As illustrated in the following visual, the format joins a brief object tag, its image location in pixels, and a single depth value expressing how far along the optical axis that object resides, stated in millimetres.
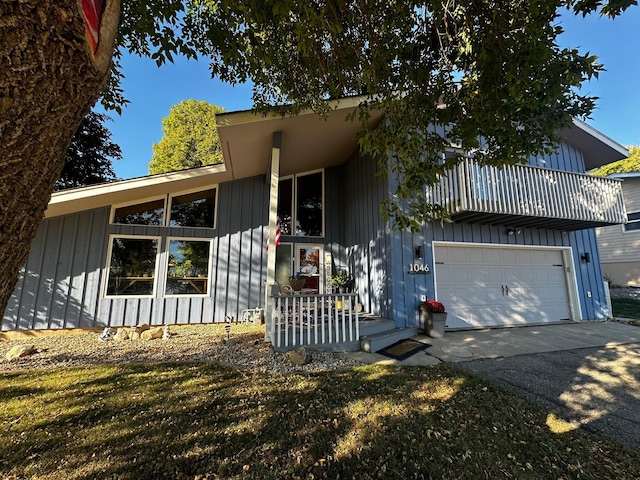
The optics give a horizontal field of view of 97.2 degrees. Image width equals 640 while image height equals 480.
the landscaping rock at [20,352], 4551
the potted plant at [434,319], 5770
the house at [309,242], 6219
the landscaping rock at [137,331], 5973
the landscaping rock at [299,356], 4254
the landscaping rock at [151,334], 5969
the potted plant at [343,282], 7625
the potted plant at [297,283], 6616
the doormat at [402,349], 4730
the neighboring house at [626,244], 11141
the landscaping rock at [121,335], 5895
